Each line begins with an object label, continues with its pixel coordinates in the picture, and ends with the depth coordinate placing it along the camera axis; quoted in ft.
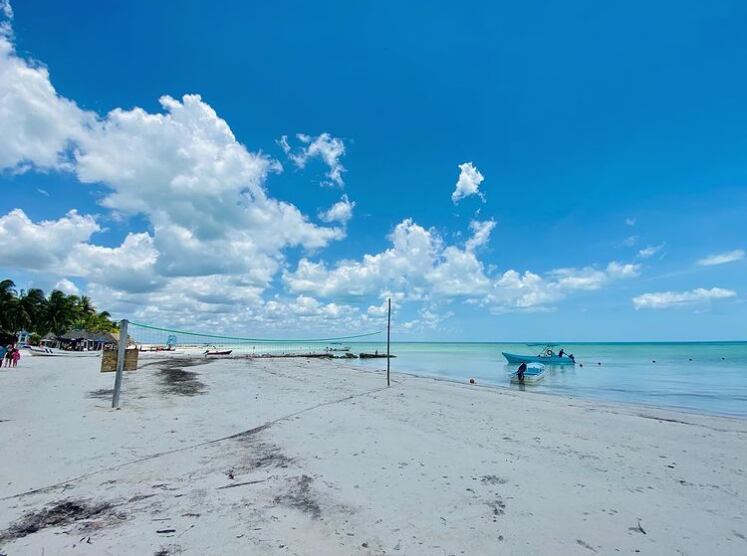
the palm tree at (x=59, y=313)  191.31
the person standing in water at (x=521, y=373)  84.40
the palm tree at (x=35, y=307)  177.22
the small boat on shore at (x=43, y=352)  121.39
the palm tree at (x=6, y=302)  162.61
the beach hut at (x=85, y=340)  170.81
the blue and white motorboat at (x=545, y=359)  140.29
